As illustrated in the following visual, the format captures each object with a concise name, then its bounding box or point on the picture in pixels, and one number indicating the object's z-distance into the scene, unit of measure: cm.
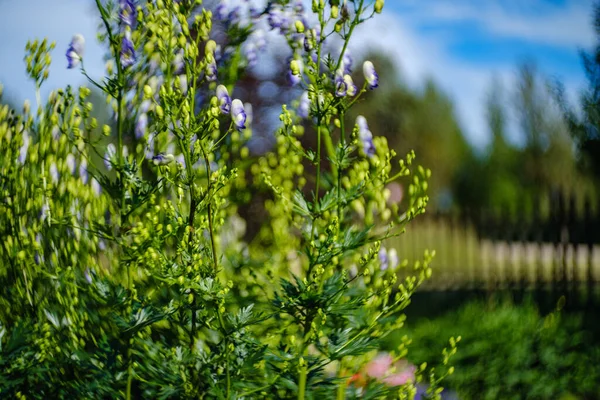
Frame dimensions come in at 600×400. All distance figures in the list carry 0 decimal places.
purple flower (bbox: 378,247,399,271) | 259
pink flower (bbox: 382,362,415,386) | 358
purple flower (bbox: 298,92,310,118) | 248
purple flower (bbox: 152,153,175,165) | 187
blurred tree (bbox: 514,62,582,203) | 2650
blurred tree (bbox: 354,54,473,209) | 2880
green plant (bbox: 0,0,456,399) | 191
